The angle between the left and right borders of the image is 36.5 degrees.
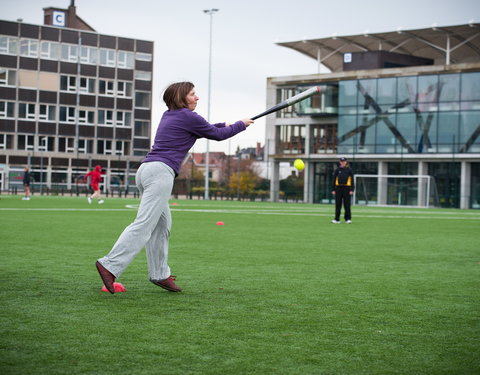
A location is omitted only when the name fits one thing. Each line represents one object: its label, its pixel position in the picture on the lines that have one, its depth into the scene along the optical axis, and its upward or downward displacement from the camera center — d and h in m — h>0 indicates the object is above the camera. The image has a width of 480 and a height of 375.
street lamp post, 65.50 +11.70
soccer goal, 55.00 +0.00
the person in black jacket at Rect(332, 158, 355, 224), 21.77 +0.02
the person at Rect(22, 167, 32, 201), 40.01 -0.05
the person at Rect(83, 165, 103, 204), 36.68 +0.06
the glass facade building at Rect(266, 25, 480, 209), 54.19 +4.70
